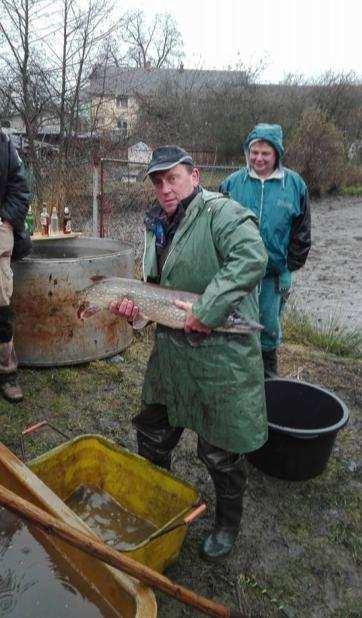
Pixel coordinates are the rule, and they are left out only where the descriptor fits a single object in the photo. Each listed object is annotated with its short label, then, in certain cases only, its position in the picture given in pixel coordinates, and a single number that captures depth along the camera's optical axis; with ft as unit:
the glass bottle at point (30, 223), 20.11
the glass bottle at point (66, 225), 20.17
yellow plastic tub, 8.79
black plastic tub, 11.30
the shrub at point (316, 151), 69.46
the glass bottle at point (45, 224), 19.55
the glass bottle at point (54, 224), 20.98
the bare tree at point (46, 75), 44.27
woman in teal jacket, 13.64
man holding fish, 7.98
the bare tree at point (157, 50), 94.84
